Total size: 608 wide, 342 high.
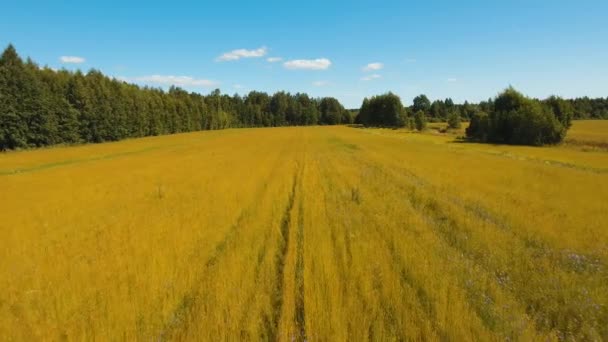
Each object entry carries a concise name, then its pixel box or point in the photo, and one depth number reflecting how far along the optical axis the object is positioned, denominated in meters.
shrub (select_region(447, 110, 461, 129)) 99.38
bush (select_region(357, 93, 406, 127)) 114.19
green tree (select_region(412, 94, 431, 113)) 183.62
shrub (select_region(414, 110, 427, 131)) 93.81
